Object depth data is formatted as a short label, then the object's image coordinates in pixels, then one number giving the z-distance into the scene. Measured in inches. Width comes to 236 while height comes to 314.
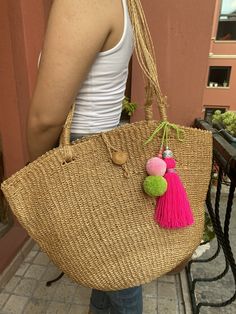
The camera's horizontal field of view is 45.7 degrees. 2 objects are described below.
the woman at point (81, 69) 28.2
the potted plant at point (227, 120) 80.8
